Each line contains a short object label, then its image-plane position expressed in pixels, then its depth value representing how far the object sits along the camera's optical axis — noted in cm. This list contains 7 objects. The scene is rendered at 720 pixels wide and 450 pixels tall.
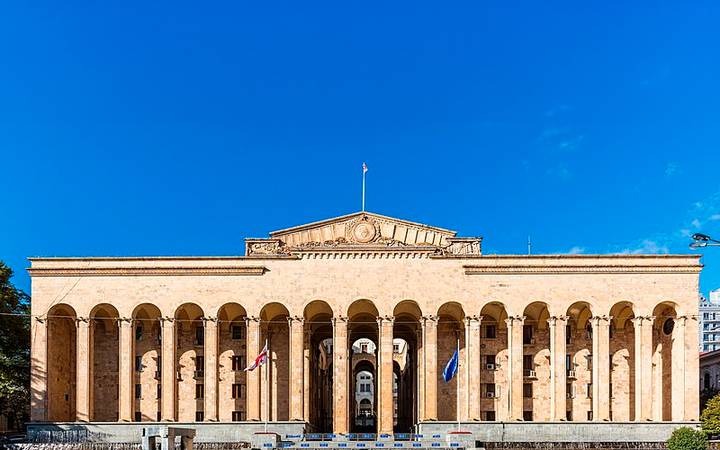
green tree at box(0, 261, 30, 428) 4978
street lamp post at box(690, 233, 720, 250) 2819
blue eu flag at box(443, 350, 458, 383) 4475
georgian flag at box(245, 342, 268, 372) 4600
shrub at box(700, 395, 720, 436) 4702
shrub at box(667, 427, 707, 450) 4194
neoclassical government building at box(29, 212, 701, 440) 4938
